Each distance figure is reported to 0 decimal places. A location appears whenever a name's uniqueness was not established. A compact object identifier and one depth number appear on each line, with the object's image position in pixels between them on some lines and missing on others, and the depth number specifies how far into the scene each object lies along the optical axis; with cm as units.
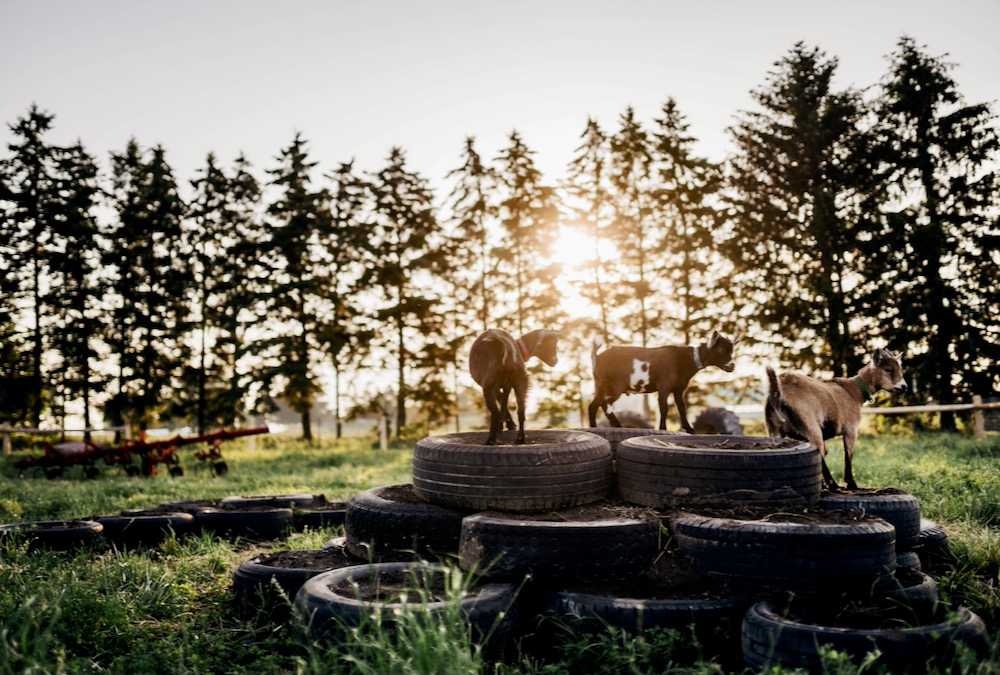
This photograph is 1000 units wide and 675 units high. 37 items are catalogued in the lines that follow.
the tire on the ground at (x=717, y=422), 1602
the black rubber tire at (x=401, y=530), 448
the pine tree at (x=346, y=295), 2556
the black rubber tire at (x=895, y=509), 448
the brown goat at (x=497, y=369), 496
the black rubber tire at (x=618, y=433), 584
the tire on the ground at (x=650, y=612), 332
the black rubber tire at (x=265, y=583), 421
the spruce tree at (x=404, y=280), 2527
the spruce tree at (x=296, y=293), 2489
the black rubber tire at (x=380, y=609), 324
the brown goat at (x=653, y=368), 679
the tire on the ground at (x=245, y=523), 661
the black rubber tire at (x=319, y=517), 690
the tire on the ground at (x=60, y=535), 587
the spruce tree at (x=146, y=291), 2609
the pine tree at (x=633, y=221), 2220
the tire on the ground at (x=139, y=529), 632
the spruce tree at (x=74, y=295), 2577
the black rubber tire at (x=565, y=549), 370
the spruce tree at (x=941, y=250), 1916
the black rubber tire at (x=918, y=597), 334
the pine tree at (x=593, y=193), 2302
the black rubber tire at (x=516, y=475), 428
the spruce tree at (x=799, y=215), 2039
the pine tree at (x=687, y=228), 2189
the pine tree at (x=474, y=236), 2475
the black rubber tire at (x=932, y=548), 461
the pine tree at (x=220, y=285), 2589
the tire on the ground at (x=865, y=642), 277
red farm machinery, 1420
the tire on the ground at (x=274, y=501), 742
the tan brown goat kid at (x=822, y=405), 544
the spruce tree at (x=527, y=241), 2350
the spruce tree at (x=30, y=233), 2559
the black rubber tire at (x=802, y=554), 339
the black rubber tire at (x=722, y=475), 422
